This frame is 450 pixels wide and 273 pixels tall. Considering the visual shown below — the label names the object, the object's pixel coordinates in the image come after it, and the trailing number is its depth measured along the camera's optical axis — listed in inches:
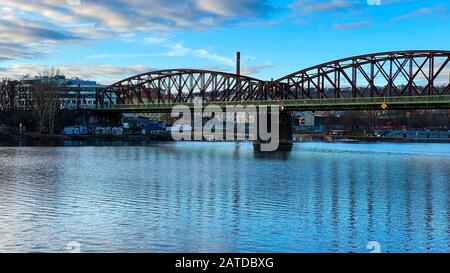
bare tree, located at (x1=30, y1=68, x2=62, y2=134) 4987.7
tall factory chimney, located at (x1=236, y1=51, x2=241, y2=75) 7283.0
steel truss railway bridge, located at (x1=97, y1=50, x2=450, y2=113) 3801.7
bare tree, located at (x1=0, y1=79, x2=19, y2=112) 5713.6
